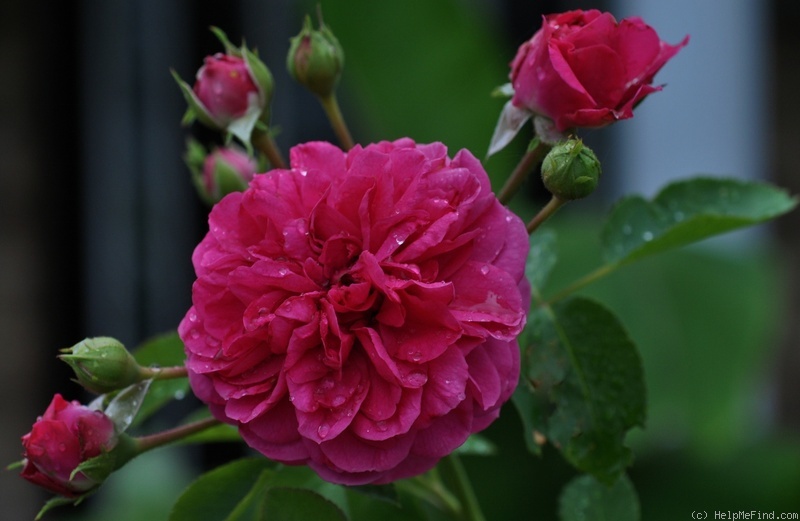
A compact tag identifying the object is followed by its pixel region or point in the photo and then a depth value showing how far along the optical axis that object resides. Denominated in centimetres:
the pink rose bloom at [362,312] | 77
